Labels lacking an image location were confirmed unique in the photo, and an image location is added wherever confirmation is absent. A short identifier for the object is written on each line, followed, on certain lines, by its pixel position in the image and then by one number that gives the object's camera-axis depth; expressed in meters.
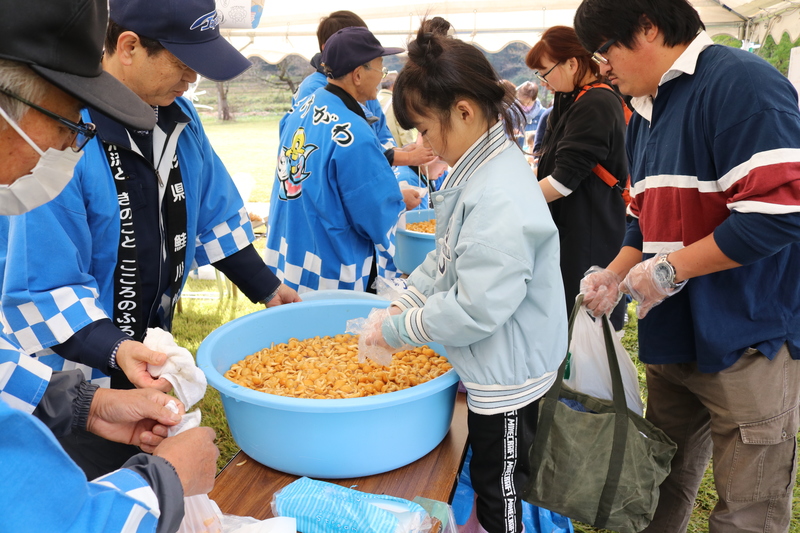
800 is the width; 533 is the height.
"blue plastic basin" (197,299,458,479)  1.18
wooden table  1.20
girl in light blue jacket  1.21
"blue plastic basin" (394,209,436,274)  2.70
